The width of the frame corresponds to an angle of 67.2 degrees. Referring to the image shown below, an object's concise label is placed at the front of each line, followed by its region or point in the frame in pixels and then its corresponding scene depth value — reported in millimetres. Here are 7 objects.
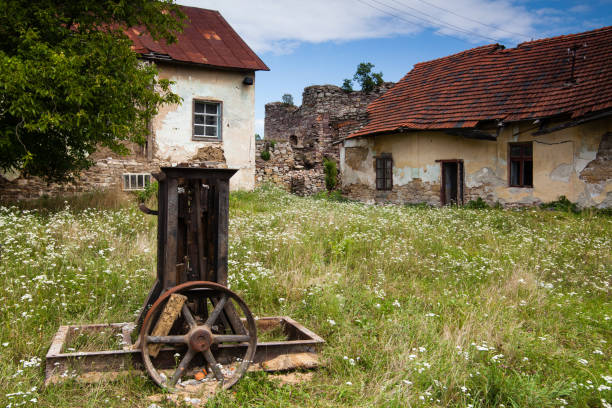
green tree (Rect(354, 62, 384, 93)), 23578
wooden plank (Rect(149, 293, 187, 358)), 3473
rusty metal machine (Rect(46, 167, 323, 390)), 3445
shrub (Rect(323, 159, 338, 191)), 20484
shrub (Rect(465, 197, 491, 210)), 14561
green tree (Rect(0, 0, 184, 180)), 7914
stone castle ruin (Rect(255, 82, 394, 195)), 19266
